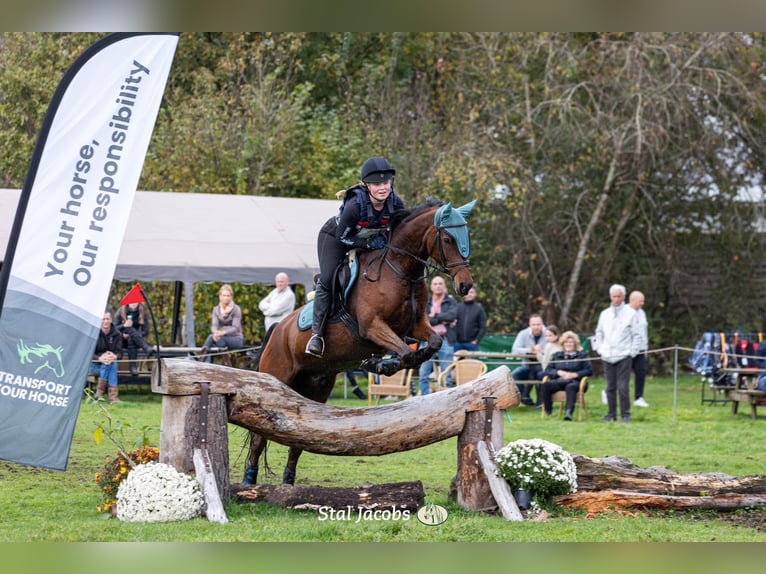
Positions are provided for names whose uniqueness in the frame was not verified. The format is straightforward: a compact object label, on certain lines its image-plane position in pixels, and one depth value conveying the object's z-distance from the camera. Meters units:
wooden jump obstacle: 15.21
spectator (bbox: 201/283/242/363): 31.80
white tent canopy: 32.75
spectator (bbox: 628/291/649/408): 28.75
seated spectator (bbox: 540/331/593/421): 28.89
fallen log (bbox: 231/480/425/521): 15.45
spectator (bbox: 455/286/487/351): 31.77
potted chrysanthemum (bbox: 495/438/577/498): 15.56
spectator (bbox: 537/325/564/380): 30.22
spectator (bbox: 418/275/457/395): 30.36
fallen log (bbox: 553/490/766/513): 16.03
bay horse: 15.48
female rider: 15.80
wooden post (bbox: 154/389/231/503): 15.18
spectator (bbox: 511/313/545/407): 31.06
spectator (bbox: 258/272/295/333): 29.81
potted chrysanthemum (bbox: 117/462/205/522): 14.38
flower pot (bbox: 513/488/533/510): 15.64
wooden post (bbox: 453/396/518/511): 15.92
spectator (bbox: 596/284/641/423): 28.36
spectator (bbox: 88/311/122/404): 30.12
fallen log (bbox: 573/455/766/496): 16.53
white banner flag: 14.81
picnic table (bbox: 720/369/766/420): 29.36
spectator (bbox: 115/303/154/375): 32.47
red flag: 15.56
